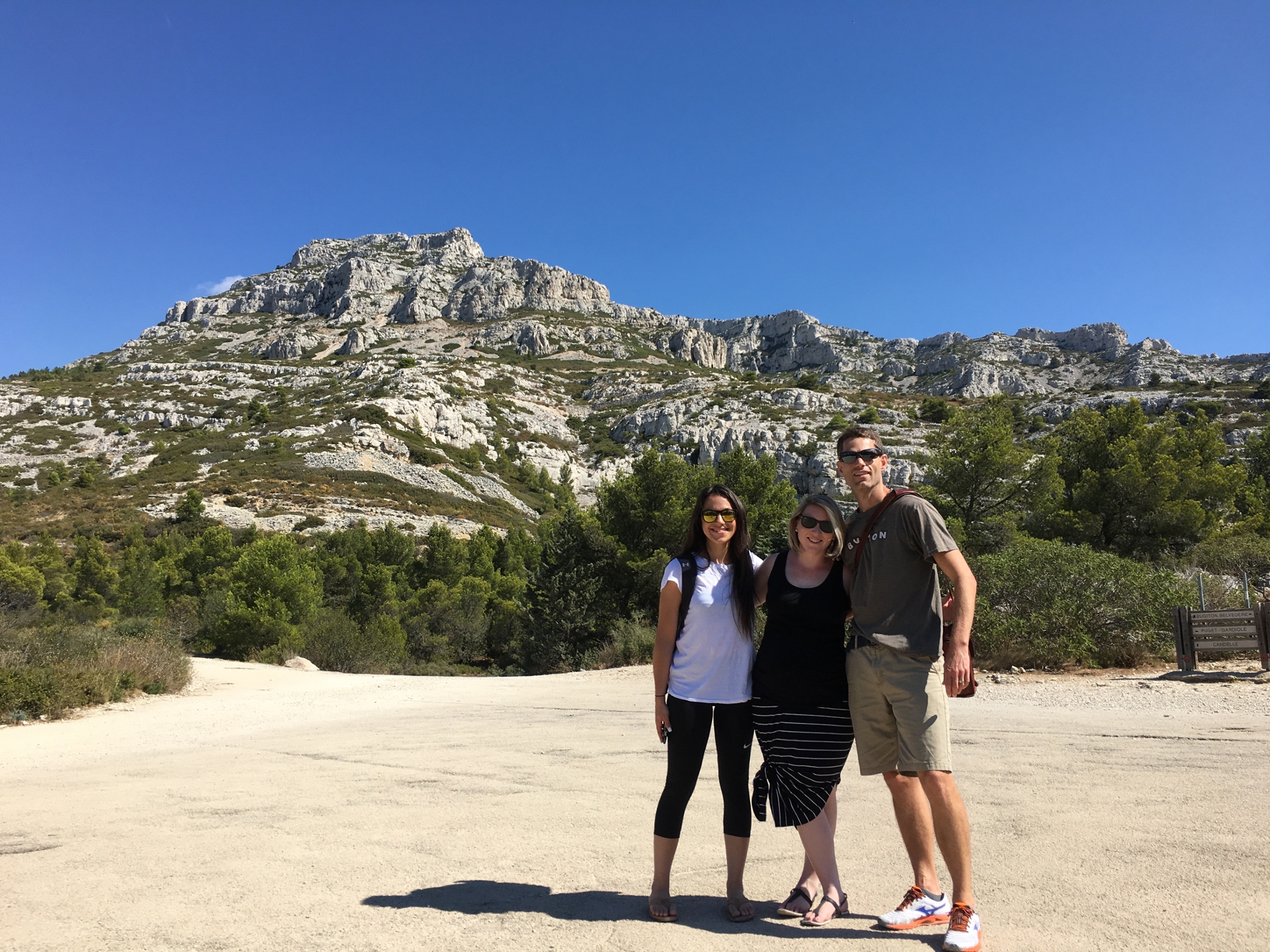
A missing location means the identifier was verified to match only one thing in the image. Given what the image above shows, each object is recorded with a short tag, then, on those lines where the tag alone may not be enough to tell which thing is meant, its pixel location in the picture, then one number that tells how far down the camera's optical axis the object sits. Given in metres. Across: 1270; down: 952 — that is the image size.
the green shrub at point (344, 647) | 17.25
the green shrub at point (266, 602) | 16.80
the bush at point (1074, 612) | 10.37
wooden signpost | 9.27
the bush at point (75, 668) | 8.35
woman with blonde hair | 2.69
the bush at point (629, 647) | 14.02
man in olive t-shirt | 2.54
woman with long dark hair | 2.74
